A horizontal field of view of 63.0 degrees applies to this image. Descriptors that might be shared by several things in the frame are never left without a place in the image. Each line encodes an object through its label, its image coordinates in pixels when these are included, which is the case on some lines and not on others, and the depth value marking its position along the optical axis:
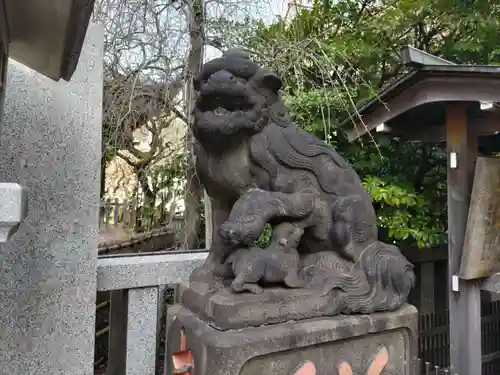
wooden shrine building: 2.59
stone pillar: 1.58
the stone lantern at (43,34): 1.10
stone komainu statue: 1.42
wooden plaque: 2.74
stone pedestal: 1.22
